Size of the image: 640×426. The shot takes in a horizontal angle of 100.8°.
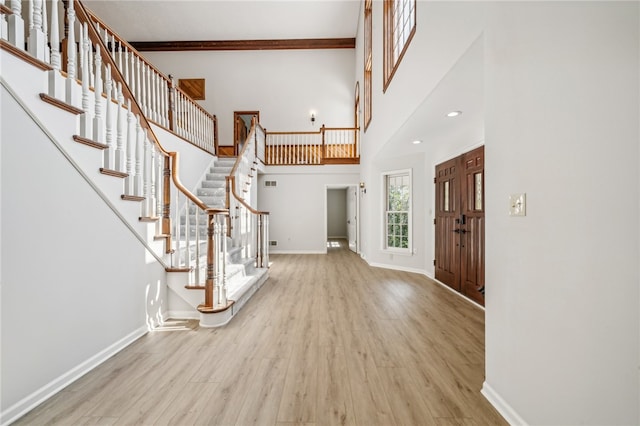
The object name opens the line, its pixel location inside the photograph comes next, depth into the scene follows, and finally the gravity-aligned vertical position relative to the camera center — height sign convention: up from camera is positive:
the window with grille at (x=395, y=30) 3.07 +2.44
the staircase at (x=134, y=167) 1.82 +0.40
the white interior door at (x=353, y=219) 7.73 -0.20
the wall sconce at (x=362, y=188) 6.93 +0.65
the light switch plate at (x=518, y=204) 1.36 +0.04
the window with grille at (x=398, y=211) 5.40 +0.03
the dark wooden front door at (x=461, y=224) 3.46 -0.16
